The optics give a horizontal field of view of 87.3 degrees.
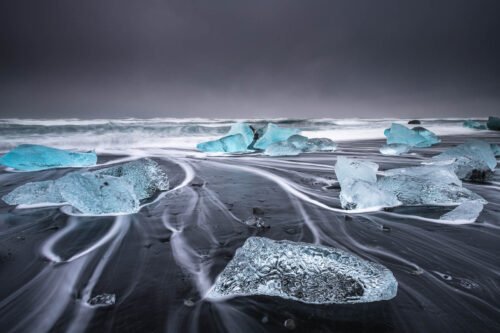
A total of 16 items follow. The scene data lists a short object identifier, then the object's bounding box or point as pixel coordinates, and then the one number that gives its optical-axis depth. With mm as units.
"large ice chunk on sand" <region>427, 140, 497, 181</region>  2570
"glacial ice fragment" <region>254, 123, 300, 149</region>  5133
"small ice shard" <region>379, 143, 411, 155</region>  4375
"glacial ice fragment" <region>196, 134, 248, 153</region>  4703
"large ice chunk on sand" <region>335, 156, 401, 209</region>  1737
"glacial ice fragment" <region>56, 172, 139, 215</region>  1603
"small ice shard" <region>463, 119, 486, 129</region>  10953
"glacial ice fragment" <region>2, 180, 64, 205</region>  1818
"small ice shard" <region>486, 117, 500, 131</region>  9656
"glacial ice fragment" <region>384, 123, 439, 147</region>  5403
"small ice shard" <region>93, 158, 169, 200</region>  1940
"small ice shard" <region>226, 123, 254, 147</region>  5121
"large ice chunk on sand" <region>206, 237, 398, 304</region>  835
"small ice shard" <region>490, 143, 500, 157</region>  3838
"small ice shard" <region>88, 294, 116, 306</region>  825
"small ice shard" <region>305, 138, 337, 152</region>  4996
